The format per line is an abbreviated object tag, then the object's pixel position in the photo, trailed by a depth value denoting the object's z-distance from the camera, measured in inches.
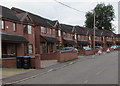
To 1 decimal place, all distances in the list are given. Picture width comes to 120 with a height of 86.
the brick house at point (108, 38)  3828.7
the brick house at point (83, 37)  2751.5
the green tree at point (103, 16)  4360.2
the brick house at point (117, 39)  4537.4
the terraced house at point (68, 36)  2255.4
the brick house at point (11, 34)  1215.6
